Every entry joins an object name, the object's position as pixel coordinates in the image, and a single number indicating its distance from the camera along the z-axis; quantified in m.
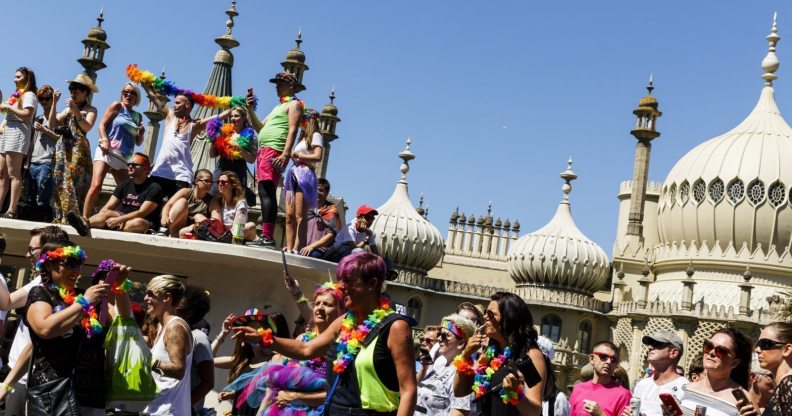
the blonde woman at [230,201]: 10.49
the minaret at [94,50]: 42.12
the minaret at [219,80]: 38.03
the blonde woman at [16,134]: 10.55
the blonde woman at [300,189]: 10.34
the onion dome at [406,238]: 40.62
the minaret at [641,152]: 41.72
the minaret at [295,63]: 42.38
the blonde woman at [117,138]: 10.71
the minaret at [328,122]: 43.94
